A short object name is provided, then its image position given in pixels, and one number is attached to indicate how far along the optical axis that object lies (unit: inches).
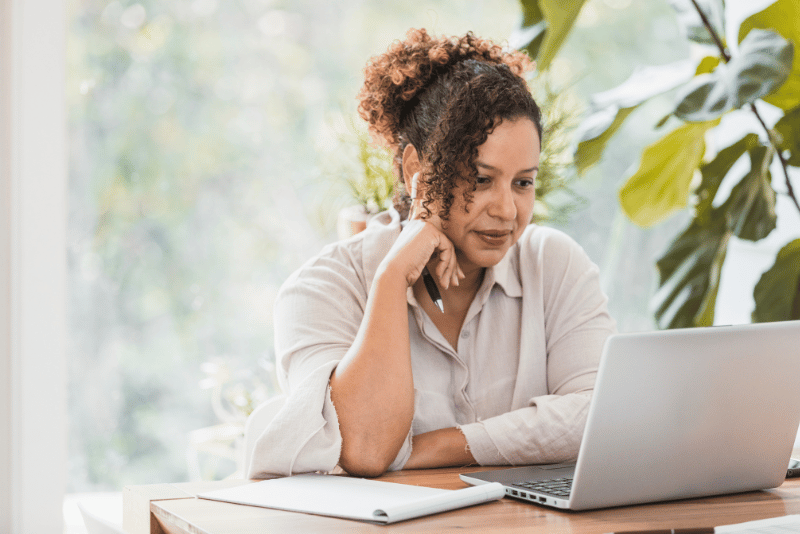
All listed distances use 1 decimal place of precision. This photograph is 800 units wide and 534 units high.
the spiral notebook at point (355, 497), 73.5
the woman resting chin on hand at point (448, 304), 84.1
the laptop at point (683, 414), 72.7
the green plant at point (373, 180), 106.0
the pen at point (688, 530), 70.9
